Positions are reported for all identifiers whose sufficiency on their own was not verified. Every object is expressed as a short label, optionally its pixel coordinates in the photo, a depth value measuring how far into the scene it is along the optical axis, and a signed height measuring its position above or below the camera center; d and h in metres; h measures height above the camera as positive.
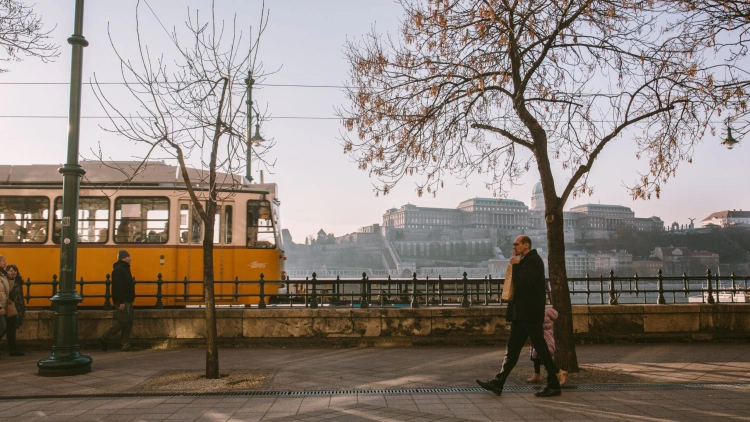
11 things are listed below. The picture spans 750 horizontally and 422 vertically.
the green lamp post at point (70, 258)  8.51 -0.06
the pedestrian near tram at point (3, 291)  9.64 -0.61
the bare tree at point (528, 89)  8.62 +2.48
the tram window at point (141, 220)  15.30 +0.84
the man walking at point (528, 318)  6.80 -0.73
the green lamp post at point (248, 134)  14.86 +2.90
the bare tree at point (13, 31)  10.41 +3.80
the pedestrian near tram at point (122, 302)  11.07 -0.89
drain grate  7.18 -1.64
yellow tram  15.08 +0.59
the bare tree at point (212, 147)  8.34 +1.53
